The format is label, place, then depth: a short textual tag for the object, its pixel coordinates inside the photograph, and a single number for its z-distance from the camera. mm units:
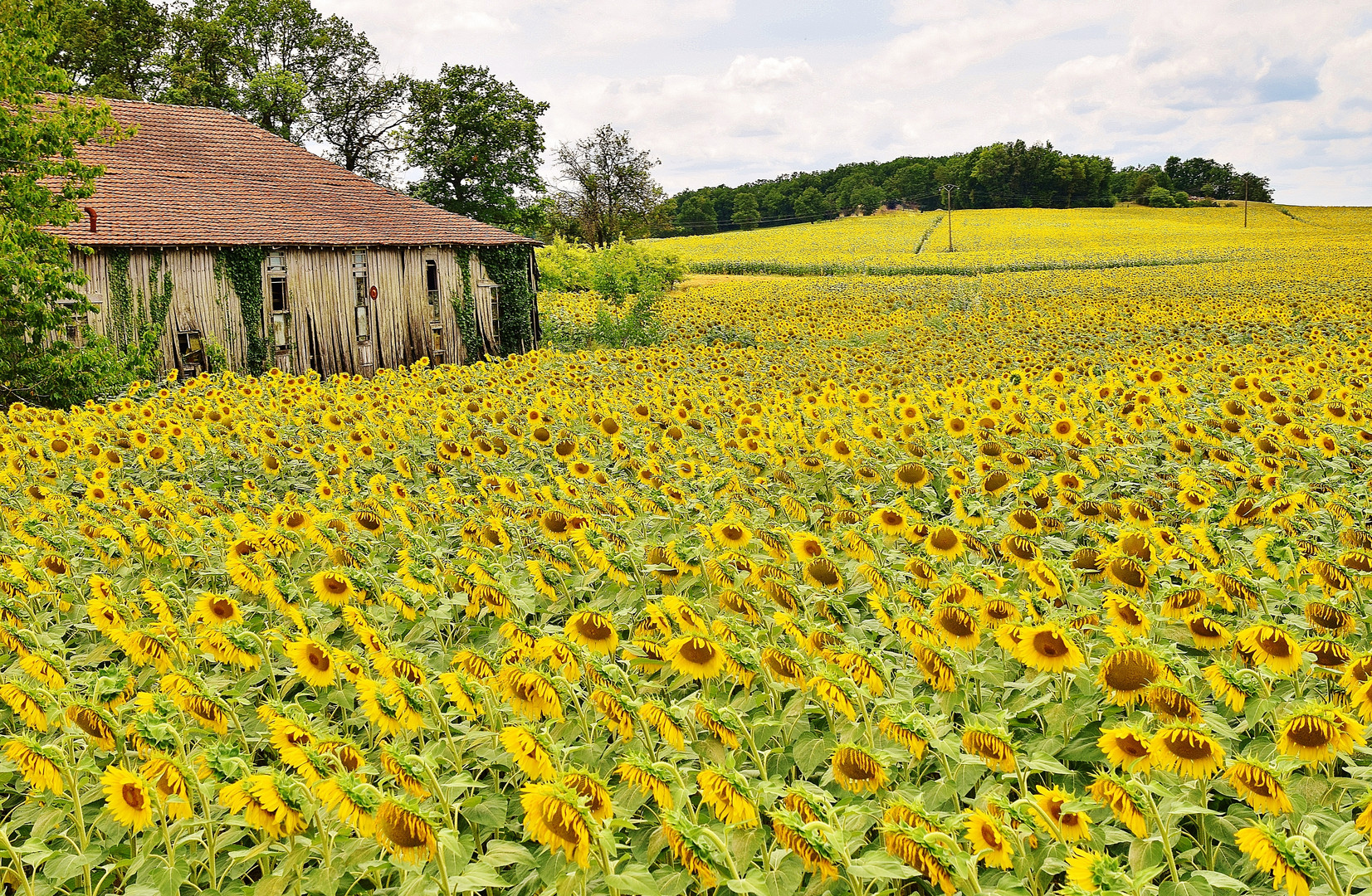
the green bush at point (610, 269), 30094
